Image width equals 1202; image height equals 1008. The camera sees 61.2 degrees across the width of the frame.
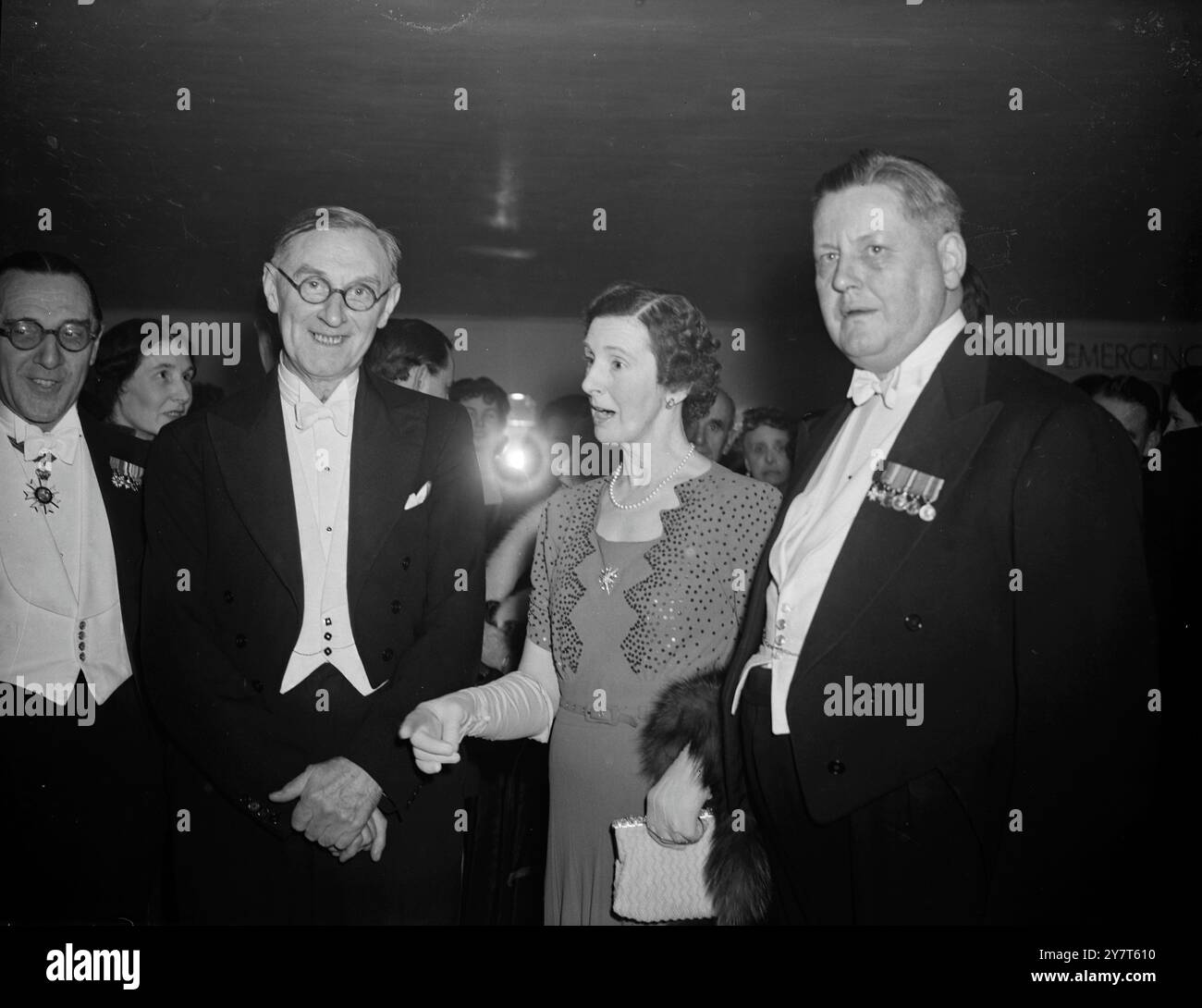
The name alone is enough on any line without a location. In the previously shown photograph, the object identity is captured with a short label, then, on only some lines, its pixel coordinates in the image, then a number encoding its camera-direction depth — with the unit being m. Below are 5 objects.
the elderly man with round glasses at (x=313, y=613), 1.96
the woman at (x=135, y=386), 2.16
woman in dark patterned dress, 1.90
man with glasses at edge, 2.09
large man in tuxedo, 1.52
